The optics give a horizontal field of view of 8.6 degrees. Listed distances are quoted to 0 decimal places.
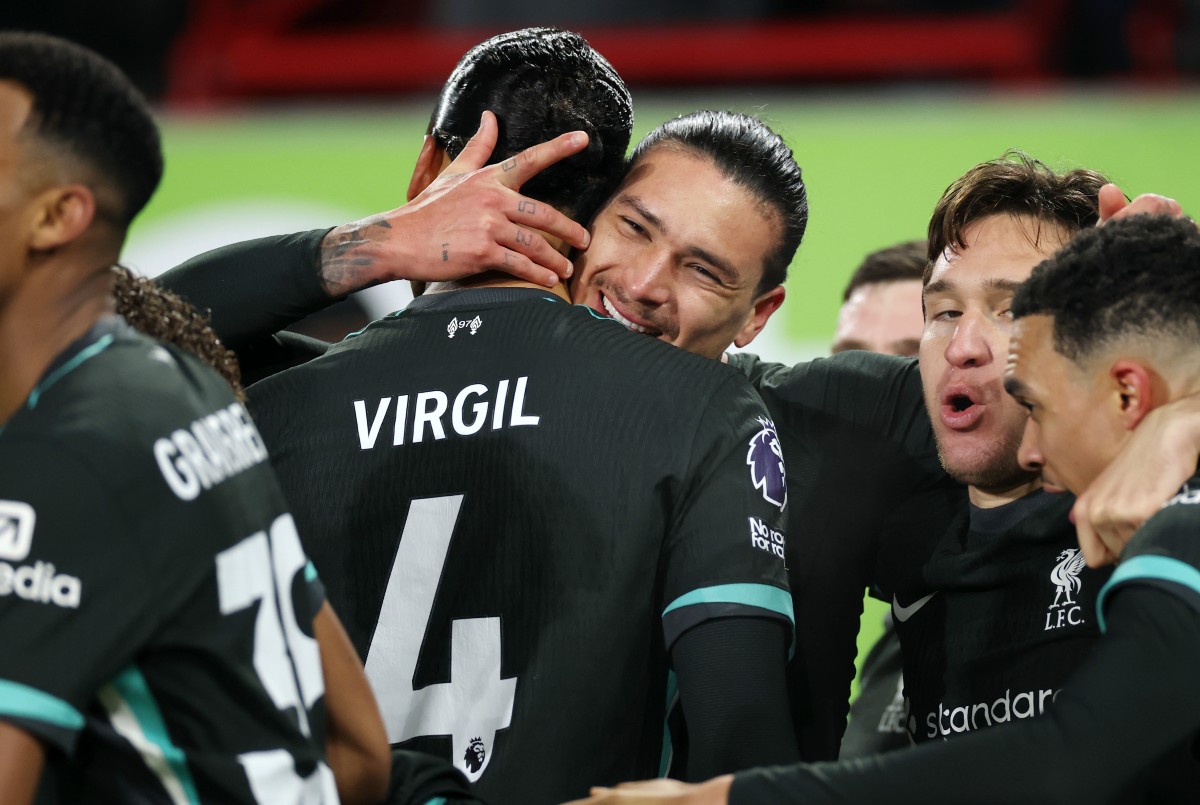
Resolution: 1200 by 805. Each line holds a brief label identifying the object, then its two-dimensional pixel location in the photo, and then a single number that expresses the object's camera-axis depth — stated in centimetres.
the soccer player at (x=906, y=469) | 701
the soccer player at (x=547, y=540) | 676
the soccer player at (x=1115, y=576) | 654
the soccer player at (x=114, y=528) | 640
